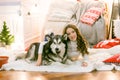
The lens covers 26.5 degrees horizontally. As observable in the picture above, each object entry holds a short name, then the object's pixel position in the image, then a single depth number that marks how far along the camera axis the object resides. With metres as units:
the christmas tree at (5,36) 3.97
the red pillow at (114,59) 2.32
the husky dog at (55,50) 2.30
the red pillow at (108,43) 3.04
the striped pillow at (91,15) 3.88
